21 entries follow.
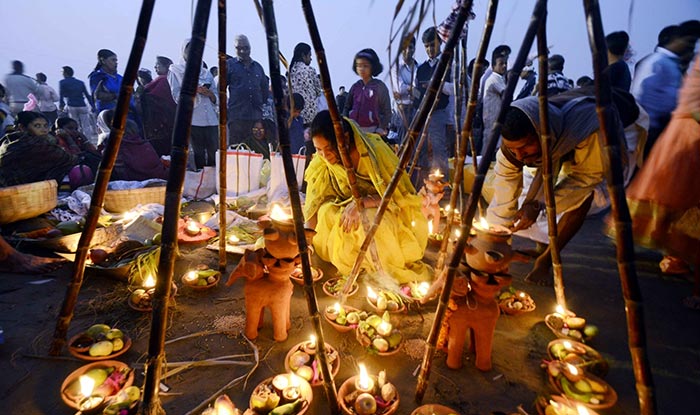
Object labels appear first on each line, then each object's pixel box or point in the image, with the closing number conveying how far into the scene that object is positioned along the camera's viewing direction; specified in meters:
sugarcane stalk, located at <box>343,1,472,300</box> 1.70
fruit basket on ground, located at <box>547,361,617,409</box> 1.95
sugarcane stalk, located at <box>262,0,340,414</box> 1.64
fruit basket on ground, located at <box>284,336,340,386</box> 2.06
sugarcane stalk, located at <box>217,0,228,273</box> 2.40
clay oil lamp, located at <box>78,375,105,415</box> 1.72
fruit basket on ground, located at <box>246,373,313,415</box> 1.77
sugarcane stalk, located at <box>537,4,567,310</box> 2.16
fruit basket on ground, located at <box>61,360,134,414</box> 1.75
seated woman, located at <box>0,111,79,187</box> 4.84
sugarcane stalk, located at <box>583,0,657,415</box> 1.31
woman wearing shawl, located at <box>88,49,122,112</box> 7.28
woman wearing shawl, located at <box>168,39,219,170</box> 6.68
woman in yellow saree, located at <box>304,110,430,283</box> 3.15
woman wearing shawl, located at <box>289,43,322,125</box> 7.08
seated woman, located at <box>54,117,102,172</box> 6.55
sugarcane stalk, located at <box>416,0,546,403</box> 1.69
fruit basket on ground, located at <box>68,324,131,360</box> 2.17
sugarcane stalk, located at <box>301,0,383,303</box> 1.95
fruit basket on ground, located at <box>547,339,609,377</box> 2.22
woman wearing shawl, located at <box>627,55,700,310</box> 2.68
